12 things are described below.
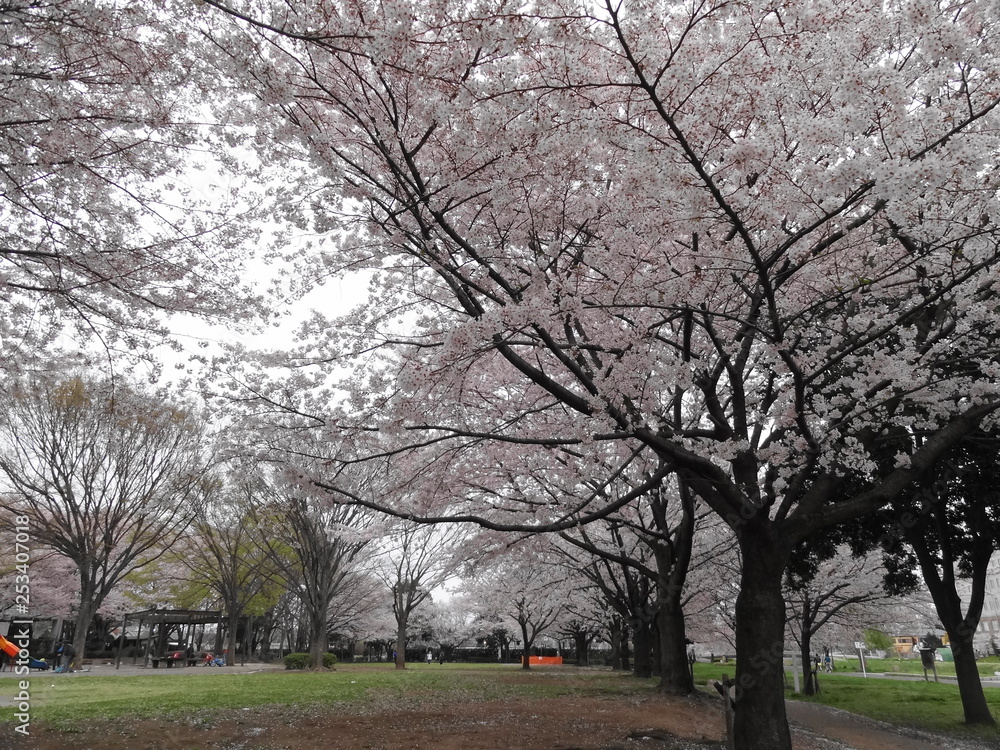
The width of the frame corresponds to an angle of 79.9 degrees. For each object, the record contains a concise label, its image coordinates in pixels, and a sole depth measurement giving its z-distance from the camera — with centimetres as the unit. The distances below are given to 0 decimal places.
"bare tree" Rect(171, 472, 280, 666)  1917
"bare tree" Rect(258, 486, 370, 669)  1719
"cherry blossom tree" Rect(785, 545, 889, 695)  1670
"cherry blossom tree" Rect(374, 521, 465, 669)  2173
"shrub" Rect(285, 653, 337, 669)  1905
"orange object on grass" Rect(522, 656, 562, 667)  3544
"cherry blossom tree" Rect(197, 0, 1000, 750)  377
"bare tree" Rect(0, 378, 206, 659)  1403
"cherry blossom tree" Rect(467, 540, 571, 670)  1648
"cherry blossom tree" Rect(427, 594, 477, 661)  4353
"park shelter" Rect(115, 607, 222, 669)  2148
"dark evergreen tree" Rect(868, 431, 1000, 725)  984
